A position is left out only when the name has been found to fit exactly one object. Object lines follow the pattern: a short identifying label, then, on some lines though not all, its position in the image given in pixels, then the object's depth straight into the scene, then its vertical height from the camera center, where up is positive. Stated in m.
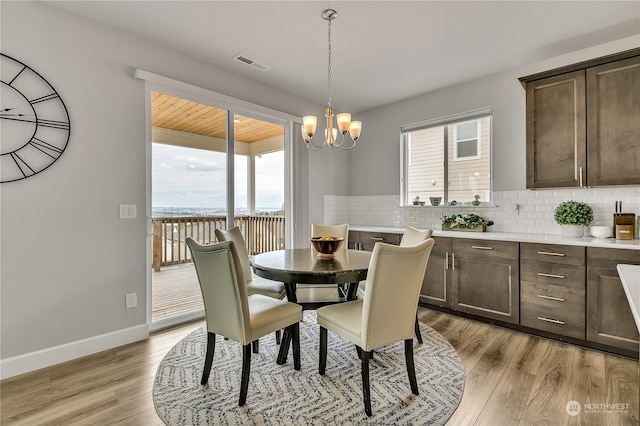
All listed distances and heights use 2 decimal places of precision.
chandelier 2.47 +0.73
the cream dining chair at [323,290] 2.69 -0.75
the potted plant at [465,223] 3.55 -0.13
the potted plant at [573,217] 2.92 -0.05
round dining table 1.98 -0.37
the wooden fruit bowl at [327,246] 2.42 -0.27
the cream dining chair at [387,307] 1.76 -0.57
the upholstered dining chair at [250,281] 2.64 -0.63
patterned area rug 1.72 -1.13
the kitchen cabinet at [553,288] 2.62 -0.68
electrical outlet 2.75 -0.79
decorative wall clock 2.19 +0.67
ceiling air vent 3.18 +1.59
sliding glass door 3.12 +0.30
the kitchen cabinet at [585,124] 2.57 +0.79
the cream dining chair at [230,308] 1.81 -0.61
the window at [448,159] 3.76 +0.70
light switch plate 2.72 +0.01
